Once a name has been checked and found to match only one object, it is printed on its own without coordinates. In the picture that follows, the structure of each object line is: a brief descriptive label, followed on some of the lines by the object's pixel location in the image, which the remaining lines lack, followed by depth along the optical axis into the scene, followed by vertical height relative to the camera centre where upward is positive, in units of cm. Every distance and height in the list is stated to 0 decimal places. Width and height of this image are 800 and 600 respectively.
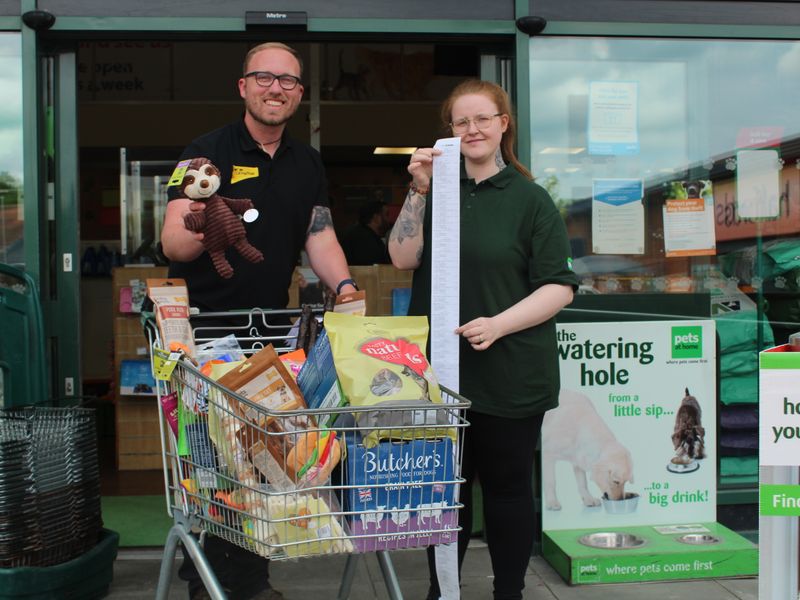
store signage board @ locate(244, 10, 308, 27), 401 +121
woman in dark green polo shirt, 299 -2
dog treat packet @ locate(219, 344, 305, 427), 220 -23
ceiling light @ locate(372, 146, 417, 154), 919 +142
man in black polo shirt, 302 +29
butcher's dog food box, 213 -49
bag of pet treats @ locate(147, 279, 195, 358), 244 -7
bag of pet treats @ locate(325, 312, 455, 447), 214 -22
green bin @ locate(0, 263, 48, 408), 383 -22
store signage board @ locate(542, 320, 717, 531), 412 -66
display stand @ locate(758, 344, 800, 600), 190 -40
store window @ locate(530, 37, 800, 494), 437 +51
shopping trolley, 210 -45
